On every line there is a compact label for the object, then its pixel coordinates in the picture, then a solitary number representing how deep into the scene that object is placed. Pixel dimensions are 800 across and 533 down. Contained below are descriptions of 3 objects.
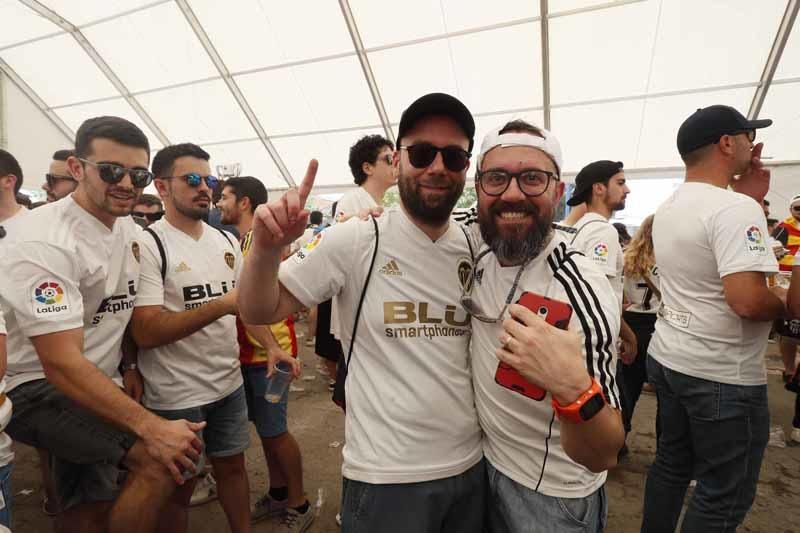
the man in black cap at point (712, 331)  1.82
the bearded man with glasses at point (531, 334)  1.04
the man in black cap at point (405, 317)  1.31
